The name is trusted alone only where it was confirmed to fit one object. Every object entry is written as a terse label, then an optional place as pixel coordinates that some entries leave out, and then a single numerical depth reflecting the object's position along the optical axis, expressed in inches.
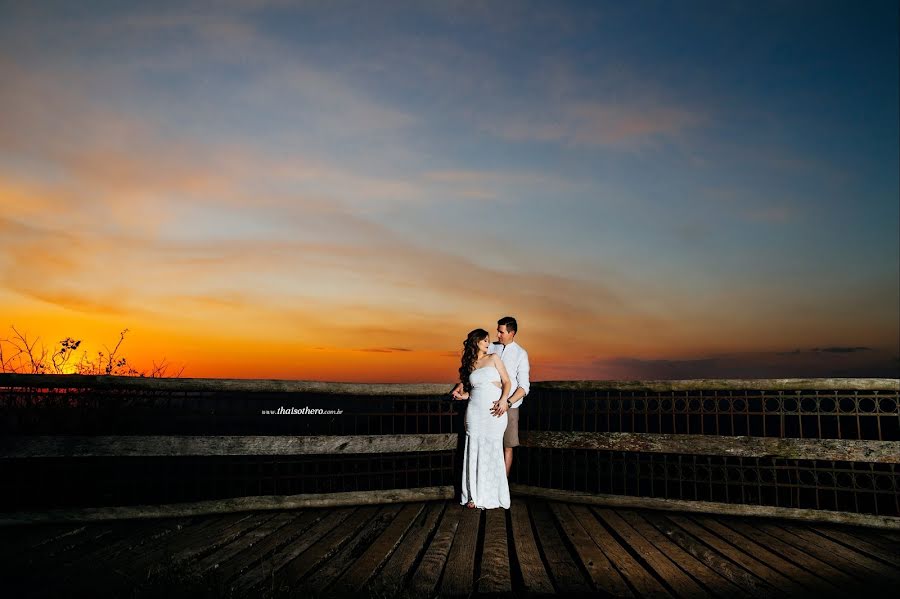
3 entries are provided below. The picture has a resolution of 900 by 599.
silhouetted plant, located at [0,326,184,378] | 300.0
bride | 236.5
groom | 254.4
